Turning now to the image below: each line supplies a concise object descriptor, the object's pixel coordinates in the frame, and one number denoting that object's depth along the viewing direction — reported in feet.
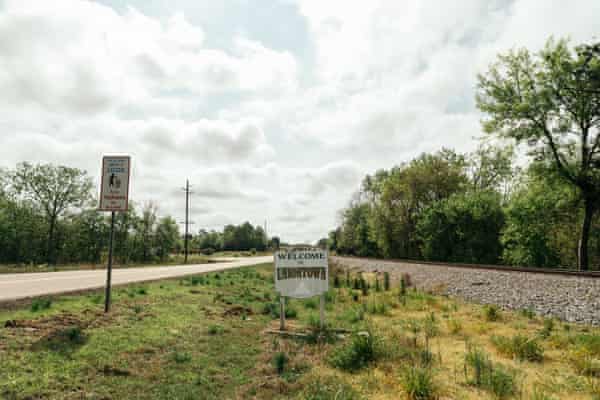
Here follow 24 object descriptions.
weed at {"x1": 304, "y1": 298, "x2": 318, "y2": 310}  35.69
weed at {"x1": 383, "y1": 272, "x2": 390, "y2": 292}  47.75
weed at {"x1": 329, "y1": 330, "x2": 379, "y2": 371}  16.51
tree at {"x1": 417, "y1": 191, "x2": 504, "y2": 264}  92.94
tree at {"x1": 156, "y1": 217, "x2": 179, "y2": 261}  199.52
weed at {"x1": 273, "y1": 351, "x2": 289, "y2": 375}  16.43
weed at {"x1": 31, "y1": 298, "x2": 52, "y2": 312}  23.31
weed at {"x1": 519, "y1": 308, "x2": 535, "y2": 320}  27.52
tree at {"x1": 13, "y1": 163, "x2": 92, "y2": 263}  137.08
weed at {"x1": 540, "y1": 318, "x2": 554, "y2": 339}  20.94
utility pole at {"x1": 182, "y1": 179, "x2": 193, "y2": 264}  165.93
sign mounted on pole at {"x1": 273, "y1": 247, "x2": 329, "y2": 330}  25.34
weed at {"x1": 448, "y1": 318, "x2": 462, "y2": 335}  23.30
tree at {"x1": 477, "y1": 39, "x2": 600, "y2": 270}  67.51
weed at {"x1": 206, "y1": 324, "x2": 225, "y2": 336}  23.58
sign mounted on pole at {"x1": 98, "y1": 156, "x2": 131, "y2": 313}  26.40
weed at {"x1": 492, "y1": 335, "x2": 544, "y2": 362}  17.44
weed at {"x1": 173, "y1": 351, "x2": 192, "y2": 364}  17.38
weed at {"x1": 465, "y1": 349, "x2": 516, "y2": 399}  13.15
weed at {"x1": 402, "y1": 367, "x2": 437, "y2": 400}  12.86
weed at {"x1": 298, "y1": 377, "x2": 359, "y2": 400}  12.72
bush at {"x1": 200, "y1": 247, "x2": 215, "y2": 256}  311.88
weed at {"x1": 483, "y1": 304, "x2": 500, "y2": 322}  26.91
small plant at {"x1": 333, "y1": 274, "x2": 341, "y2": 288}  53.58
